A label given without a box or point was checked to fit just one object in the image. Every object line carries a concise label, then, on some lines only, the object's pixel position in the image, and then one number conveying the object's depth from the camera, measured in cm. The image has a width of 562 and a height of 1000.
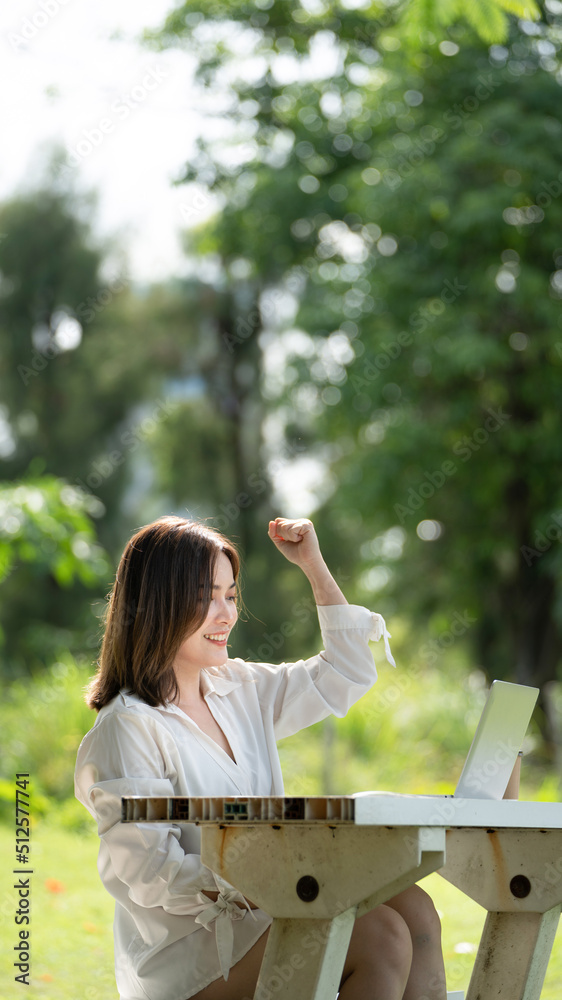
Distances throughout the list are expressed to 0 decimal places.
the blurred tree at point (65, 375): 2238
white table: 492
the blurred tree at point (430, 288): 1572
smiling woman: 519
